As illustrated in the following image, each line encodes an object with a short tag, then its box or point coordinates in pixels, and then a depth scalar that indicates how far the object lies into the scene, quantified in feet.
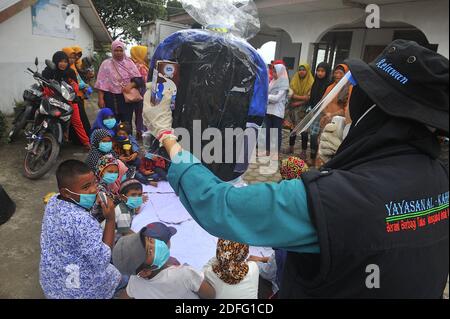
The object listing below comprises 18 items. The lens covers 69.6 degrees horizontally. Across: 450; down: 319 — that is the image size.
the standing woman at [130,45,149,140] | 16.93
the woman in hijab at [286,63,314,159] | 17.51
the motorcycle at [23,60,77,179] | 12.38
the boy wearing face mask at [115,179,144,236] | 8.84
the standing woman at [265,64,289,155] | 16.22
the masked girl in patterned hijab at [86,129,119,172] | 10.98
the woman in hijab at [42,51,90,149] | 14.26
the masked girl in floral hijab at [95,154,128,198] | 9.40
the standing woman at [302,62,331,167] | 15.84
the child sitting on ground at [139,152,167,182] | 12.65
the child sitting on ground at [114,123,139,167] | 12.29
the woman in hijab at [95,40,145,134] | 15.47
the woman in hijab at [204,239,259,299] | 6.04
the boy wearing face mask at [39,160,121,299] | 5.44
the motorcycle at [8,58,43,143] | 13.66
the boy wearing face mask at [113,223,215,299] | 6.14
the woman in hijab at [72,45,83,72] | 17.34
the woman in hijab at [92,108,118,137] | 12.10
